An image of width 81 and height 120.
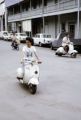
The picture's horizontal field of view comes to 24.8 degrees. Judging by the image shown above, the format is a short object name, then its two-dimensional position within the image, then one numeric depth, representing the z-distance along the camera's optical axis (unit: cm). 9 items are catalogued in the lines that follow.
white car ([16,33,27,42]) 2487
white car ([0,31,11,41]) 2802
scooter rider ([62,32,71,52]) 1229
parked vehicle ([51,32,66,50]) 1539
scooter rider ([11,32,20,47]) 1635
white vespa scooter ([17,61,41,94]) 512
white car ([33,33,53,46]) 1911
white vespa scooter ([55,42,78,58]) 1203
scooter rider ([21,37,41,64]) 546
